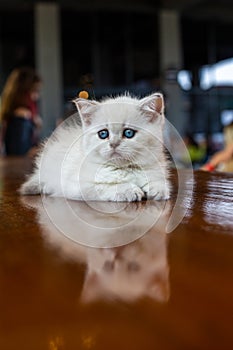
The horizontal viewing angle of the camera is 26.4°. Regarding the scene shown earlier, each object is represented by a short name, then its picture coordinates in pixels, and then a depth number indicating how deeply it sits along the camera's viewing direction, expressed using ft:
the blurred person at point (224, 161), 6.03
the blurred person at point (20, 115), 6.93
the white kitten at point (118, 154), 2.02
